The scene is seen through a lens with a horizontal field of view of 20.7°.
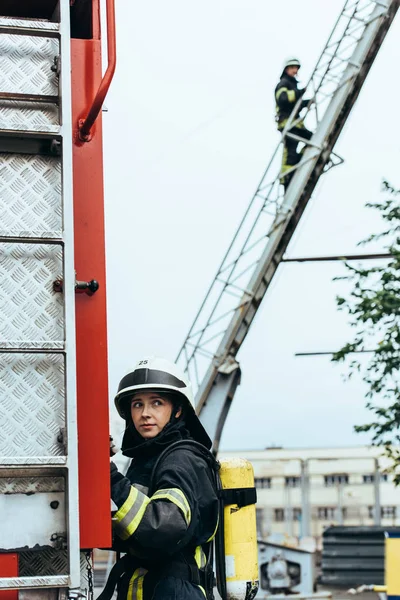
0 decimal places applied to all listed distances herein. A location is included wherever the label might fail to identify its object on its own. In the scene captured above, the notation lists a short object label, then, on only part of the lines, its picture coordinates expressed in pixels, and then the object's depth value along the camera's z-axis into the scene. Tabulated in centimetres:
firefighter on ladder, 1365
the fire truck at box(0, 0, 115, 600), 309
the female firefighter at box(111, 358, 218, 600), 372
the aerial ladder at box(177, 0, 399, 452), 1323
